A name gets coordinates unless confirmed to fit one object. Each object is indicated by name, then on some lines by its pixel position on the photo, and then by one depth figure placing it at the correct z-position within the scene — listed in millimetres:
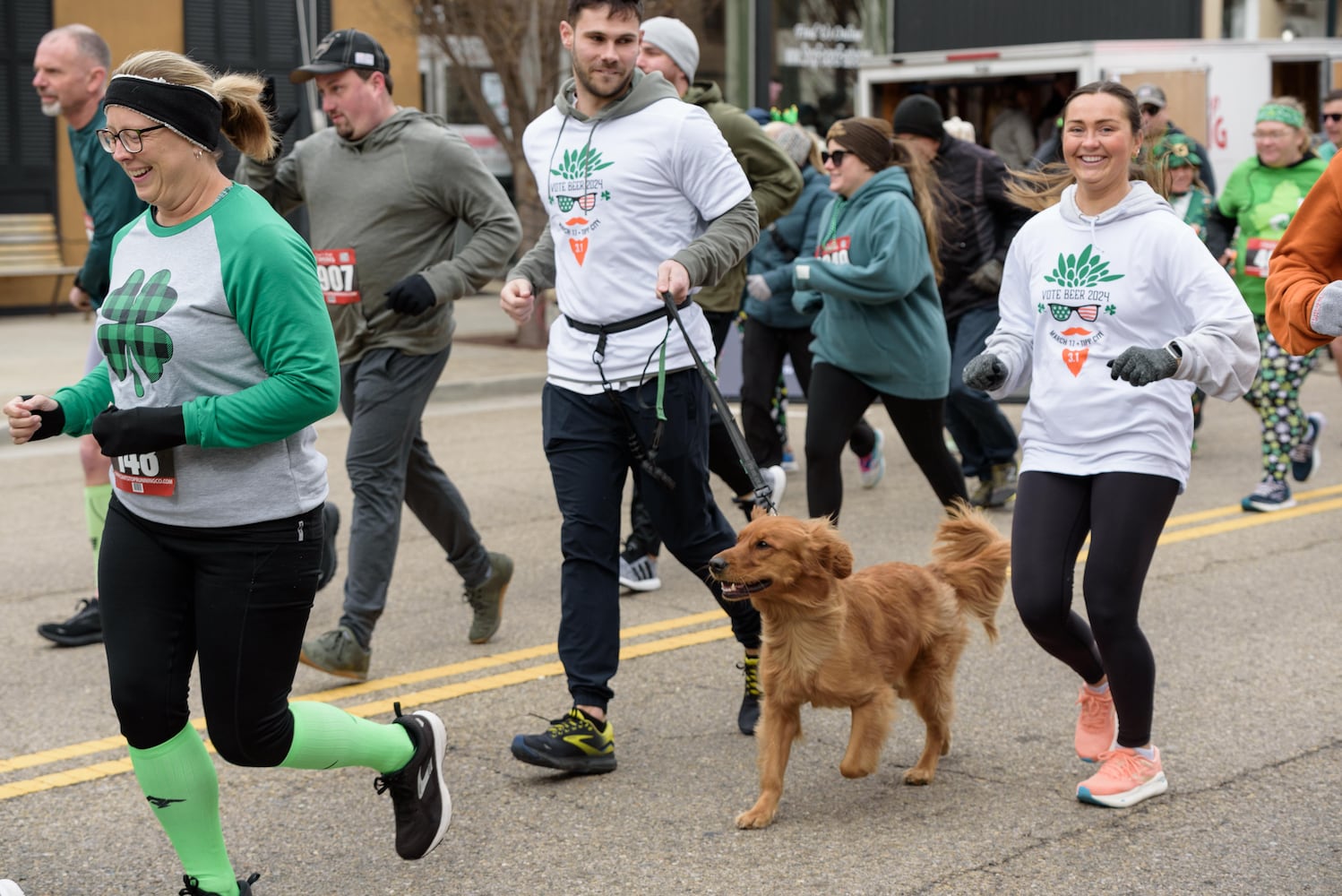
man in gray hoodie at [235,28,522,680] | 11233
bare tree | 29178
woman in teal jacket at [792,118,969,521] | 12826
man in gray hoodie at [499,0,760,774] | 9292
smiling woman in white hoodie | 8369
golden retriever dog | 8307
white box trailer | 33012
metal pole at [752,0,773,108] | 28886
